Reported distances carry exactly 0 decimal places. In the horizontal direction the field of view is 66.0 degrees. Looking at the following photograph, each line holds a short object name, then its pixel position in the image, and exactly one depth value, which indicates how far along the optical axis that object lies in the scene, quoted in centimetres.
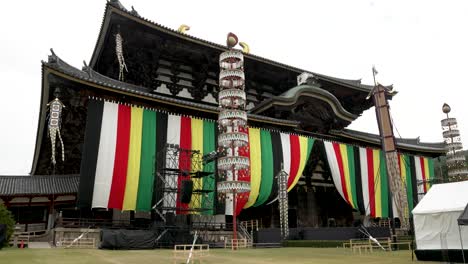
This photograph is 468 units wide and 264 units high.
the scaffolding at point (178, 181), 1981
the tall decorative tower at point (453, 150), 3538
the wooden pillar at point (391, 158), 1900
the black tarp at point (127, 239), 1613
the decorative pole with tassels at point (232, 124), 1930
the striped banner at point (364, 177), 2839
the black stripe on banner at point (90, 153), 1841
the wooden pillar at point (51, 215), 2257
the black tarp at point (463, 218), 973
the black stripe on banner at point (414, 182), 3300
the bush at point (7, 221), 1594
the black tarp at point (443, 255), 1122
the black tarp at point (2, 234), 1510
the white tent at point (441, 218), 1142
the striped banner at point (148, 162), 1923
